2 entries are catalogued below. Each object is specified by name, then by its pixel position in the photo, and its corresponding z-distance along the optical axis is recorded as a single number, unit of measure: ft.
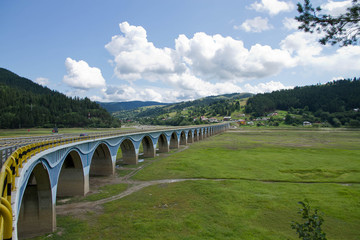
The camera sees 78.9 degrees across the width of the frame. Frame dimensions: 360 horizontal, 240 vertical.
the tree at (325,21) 41.35
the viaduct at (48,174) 30.63
